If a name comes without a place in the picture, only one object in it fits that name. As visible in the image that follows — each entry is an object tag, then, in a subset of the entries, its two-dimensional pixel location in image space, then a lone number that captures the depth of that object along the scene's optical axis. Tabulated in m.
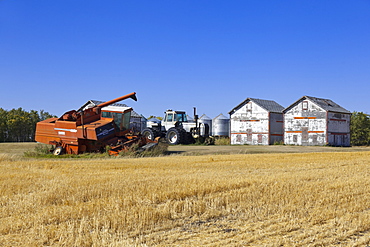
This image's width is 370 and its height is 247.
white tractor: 34.94
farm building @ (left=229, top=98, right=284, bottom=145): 42.91
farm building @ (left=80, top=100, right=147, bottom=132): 45.19
